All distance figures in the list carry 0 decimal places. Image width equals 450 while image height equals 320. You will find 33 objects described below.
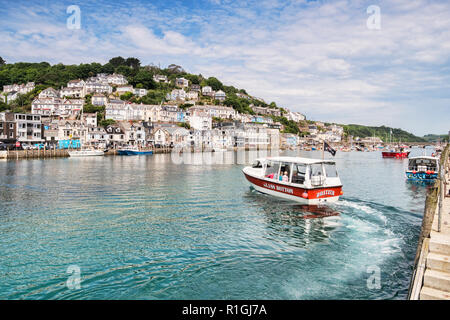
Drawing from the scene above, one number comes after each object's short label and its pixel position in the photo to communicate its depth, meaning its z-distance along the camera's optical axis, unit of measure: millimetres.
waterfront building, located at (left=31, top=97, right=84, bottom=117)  128163
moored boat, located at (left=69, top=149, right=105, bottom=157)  75438
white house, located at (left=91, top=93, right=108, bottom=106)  132875
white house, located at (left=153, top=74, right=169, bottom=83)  185312
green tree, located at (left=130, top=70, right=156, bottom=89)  166500
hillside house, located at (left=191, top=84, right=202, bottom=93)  180350
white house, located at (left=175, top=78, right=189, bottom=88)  182000
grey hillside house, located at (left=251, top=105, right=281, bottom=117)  192588
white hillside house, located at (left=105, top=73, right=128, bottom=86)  164500
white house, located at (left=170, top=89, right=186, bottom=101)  161625
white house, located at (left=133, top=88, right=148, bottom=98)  154000
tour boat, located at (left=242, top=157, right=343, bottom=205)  20469
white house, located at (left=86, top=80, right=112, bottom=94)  149250
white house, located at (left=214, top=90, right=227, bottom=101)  177750
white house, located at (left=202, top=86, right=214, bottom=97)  180500
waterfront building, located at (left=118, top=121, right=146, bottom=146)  103625
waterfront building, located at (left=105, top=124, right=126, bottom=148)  100806
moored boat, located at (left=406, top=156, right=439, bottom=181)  35938
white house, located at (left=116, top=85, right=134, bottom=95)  155000
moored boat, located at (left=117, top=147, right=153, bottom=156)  87256
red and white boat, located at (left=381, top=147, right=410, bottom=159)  91456
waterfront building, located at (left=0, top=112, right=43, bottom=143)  78438
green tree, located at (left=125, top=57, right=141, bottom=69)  196875
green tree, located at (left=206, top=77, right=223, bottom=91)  196150
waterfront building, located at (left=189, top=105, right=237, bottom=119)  142825
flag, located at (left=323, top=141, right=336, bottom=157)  22262
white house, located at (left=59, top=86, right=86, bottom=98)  145000
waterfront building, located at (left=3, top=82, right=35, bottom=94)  153125
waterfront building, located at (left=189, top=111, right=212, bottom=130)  131125
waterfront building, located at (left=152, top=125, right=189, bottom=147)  108844
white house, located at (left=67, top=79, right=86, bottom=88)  147250
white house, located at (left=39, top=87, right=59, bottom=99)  135550
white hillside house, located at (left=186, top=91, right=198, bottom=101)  168000
